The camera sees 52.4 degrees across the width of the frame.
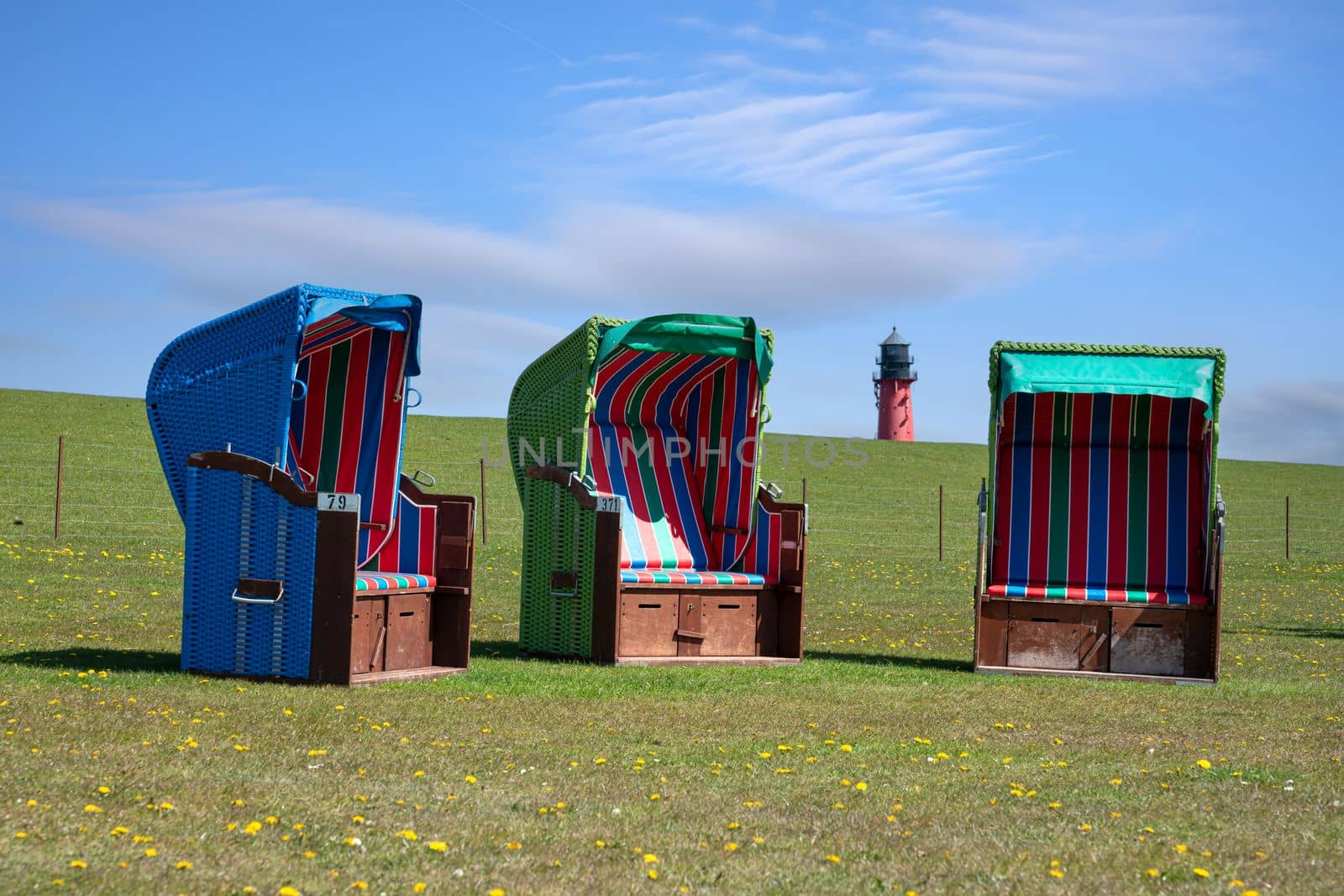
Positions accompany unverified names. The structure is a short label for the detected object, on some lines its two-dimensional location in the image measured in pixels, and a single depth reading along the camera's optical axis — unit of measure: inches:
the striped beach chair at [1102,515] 407.5
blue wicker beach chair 329.1
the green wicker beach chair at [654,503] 400.5
